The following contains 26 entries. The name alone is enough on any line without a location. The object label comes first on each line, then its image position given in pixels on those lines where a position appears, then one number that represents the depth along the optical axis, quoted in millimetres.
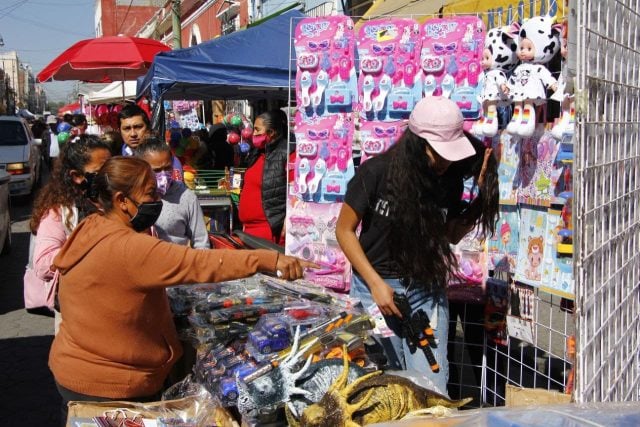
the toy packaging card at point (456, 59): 4055
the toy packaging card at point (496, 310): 3898
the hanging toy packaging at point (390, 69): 4223
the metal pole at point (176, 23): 16000
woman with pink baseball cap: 2838
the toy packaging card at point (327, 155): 4512
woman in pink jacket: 3520
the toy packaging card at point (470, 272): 3984
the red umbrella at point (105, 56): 10102
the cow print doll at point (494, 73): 3758
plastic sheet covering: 1562
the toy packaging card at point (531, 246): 3451
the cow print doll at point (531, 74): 3527
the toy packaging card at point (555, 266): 3271
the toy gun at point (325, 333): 2436
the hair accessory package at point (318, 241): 4438
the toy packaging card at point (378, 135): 4262
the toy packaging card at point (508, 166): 3658
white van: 14805
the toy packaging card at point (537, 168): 3422
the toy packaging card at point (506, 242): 3738
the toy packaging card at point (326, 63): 4434
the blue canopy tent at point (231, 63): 7320
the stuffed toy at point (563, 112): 3201
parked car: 9195
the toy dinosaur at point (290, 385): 2320
